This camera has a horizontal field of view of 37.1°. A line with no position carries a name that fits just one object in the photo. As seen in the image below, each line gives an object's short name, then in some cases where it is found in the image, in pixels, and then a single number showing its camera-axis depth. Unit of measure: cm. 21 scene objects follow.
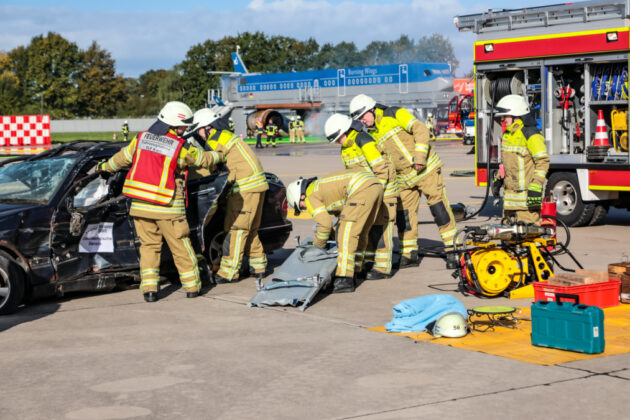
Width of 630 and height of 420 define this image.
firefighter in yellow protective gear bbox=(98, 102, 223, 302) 835
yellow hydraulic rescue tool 829
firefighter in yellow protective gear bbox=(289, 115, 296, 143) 5312
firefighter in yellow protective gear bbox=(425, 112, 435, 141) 4854
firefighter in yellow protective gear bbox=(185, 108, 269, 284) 944
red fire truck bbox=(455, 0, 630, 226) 1259
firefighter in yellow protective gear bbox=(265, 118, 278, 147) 4644
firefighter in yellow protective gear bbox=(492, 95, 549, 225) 1018
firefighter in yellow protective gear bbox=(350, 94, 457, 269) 1031
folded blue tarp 700
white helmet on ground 673
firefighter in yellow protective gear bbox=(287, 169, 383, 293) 876
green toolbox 606
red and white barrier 3234
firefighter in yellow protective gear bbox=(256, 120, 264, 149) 4572
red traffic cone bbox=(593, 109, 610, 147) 1277
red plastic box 748
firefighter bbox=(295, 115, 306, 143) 5298
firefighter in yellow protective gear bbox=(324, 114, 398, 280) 922
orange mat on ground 611
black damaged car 808
